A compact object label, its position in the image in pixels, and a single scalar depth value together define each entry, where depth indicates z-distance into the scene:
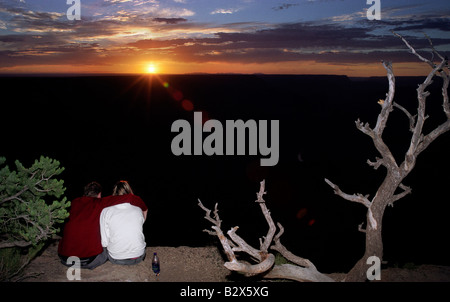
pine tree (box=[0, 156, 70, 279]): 4.99
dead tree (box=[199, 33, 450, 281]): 4.97
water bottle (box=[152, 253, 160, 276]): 5.95
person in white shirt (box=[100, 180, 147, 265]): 4.71
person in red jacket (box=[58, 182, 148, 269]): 4.66
